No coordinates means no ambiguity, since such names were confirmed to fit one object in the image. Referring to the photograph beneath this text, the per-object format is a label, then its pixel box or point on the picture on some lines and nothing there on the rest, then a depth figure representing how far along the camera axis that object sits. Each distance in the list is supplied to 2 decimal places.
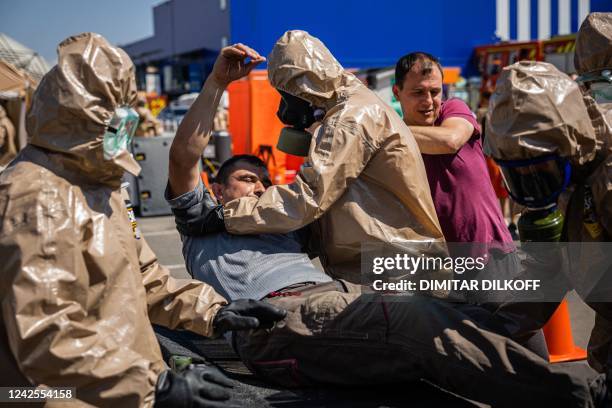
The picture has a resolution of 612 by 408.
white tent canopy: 19.83
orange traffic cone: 3.98
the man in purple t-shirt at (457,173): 3.07
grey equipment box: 9.58
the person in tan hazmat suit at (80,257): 1.68
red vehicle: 9.76
